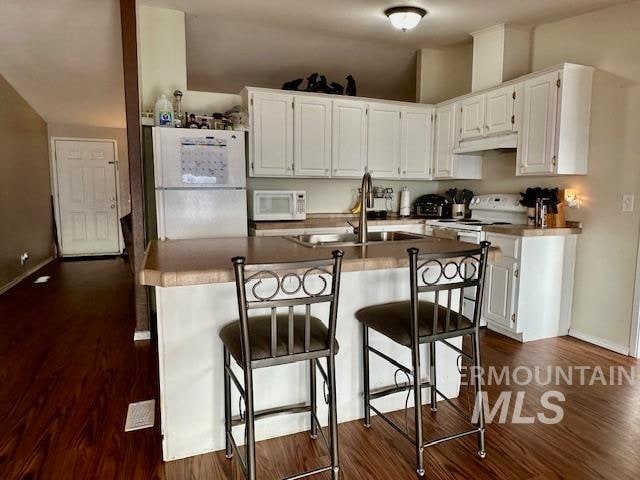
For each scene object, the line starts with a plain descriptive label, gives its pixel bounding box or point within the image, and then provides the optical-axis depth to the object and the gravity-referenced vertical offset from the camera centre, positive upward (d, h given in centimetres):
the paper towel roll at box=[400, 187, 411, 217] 458 -9
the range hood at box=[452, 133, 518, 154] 350 +45
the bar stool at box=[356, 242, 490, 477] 164 -56
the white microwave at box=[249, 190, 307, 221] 370 -10
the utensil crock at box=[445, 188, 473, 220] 429 -9
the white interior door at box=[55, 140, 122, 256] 696 -5
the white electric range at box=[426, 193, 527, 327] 347 -23
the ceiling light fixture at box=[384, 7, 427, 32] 326 +140
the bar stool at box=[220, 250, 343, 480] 139 -53
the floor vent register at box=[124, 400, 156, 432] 206 -114
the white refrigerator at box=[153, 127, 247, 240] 321 +9
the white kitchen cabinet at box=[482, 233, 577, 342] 320 -72
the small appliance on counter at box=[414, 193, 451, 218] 445 -13
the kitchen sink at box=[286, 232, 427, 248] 245 -27
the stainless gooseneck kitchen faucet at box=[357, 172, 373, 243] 225 -7
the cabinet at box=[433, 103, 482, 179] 418 +39
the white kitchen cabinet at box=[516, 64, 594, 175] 309 +58
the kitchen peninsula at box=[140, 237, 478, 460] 171 -59
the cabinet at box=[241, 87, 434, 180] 379 +56
